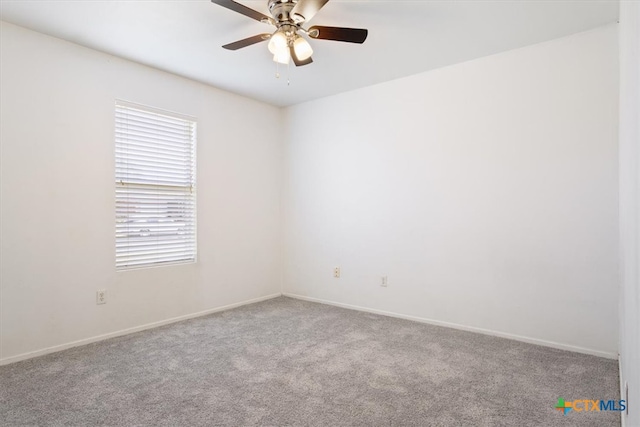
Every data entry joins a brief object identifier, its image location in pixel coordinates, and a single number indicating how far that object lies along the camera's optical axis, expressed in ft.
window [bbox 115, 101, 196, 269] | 11.57
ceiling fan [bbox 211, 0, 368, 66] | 7.44
